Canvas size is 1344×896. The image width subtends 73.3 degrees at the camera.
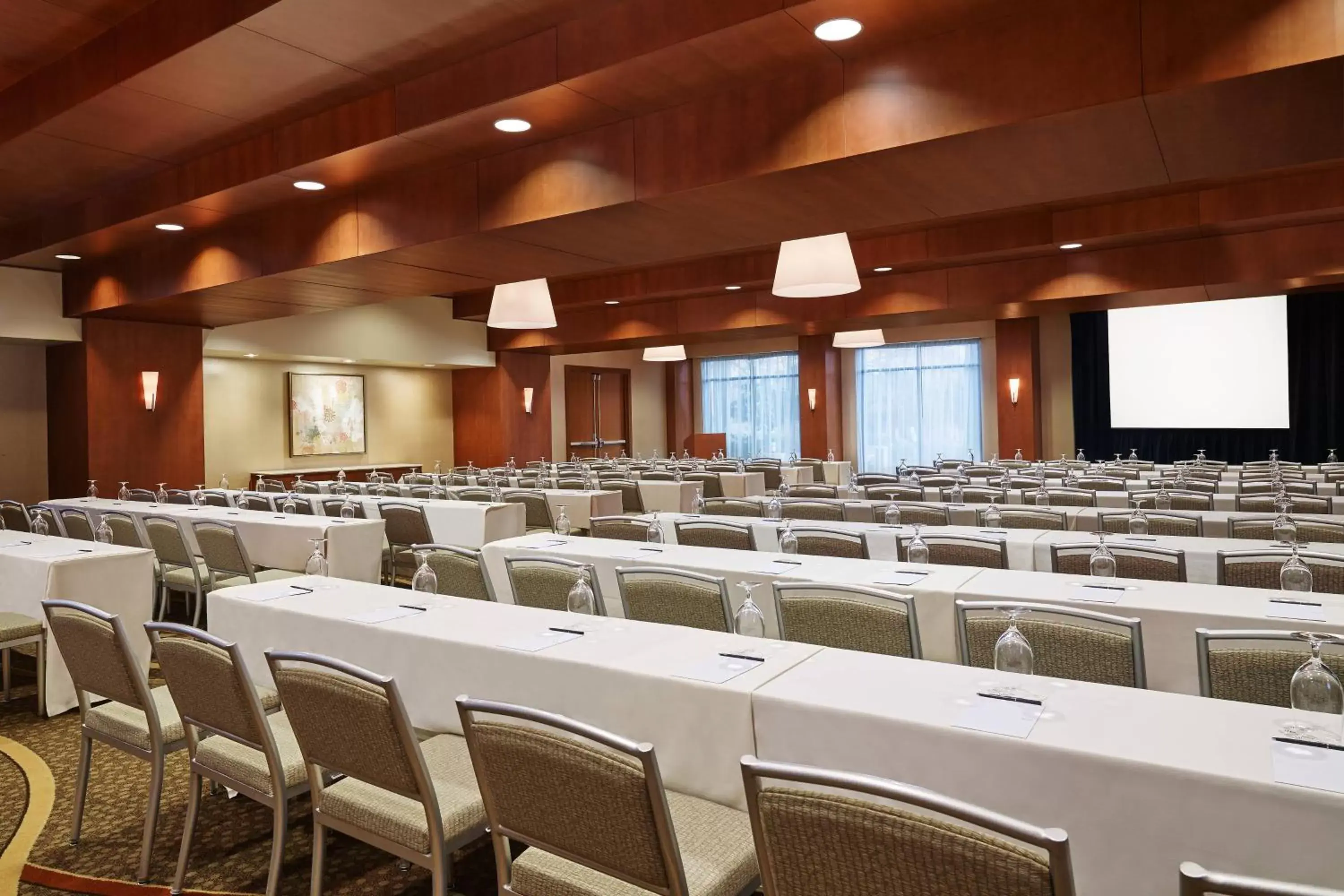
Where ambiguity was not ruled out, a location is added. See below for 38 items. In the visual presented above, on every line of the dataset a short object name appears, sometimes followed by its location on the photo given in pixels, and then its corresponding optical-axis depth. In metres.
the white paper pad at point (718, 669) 2.45
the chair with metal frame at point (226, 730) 2.63
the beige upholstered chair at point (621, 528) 6.22
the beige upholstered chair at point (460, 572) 4.32
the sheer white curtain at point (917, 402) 19.16
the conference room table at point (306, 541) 6.61
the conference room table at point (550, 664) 2.39
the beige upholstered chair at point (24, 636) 4.55
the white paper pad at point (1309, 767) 1.67
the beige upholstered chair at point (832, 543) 5.09
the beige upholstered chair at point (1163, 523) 5.71
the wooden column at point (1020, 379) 16.08
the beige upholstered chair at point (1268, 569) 3.95
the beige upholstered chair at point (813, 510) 6.96
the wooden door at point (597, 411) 21.14
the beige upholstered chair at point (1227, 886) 1.17
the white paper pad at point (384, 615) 3.29
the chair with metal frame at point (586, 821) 1.81
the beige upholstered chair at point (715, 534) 5.60
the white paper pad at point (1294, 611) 3.04
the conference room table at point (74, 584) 4.79
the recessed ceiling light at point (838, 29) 4.41
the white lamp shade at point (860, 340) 17.25
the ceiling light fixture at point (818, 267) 7.25
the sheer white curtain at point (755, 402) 21.81
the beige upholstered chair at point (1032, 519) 5.98
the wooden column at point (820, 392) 18.27
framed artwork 15.47
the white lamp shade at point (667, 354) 19.12
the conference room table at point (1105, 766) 1.68
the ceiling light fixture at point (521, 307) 9.12
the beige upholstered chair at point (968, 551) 4.68
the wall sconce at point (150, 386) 11.35
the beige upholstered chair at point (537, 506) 9.06
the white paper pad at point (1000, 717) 2.00
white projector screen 14.90
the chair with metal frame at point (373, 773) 2.26
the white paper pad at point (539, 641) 2.82
